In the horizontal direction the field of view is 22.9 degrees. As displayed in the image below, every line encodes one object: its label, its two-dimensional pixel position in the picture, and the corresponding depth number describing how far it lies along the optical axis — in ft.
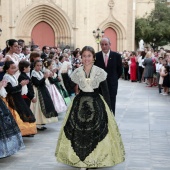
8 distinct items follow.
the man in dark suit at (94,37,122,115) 27.35
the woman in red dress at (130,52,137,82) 73.36
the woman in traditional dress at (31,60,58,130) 28.35
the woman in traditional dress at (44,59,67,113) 32.35
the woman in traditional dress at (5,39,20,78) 28.37
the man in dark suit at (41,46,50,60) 45.31
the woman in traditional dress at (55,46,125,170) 18.49
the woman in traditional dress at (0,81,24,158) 20.24
